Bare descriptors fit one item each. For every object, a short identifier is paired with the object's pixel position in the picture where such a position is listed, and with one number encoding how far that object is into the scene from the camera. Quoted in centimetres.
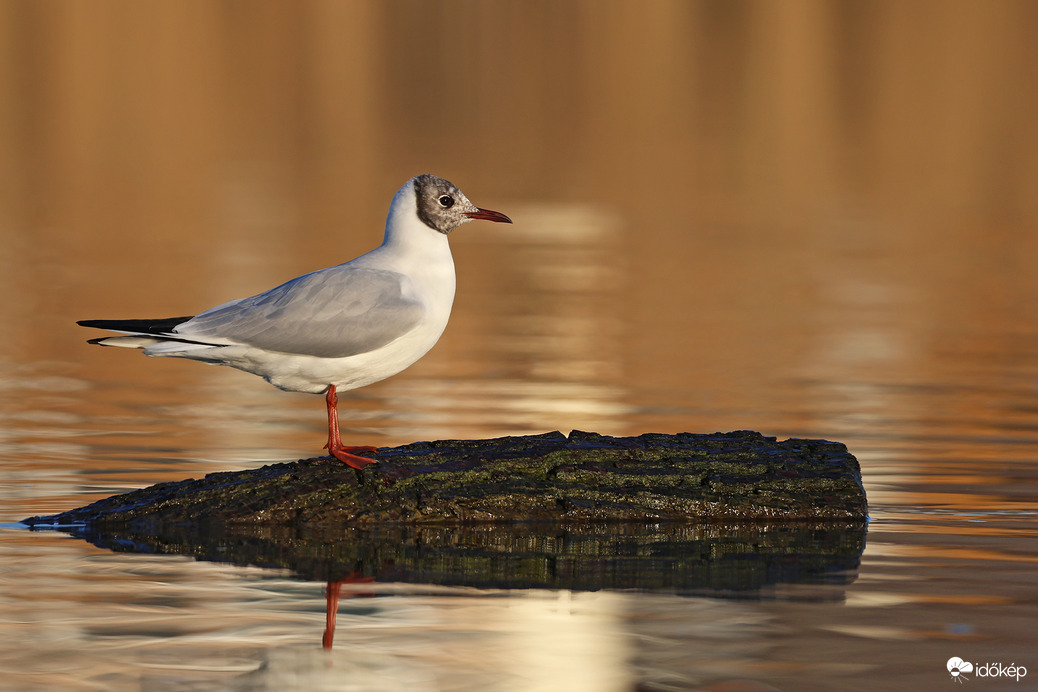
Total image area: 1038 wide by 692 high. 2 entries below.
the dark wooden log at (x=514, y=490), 1812
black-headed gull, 1905
